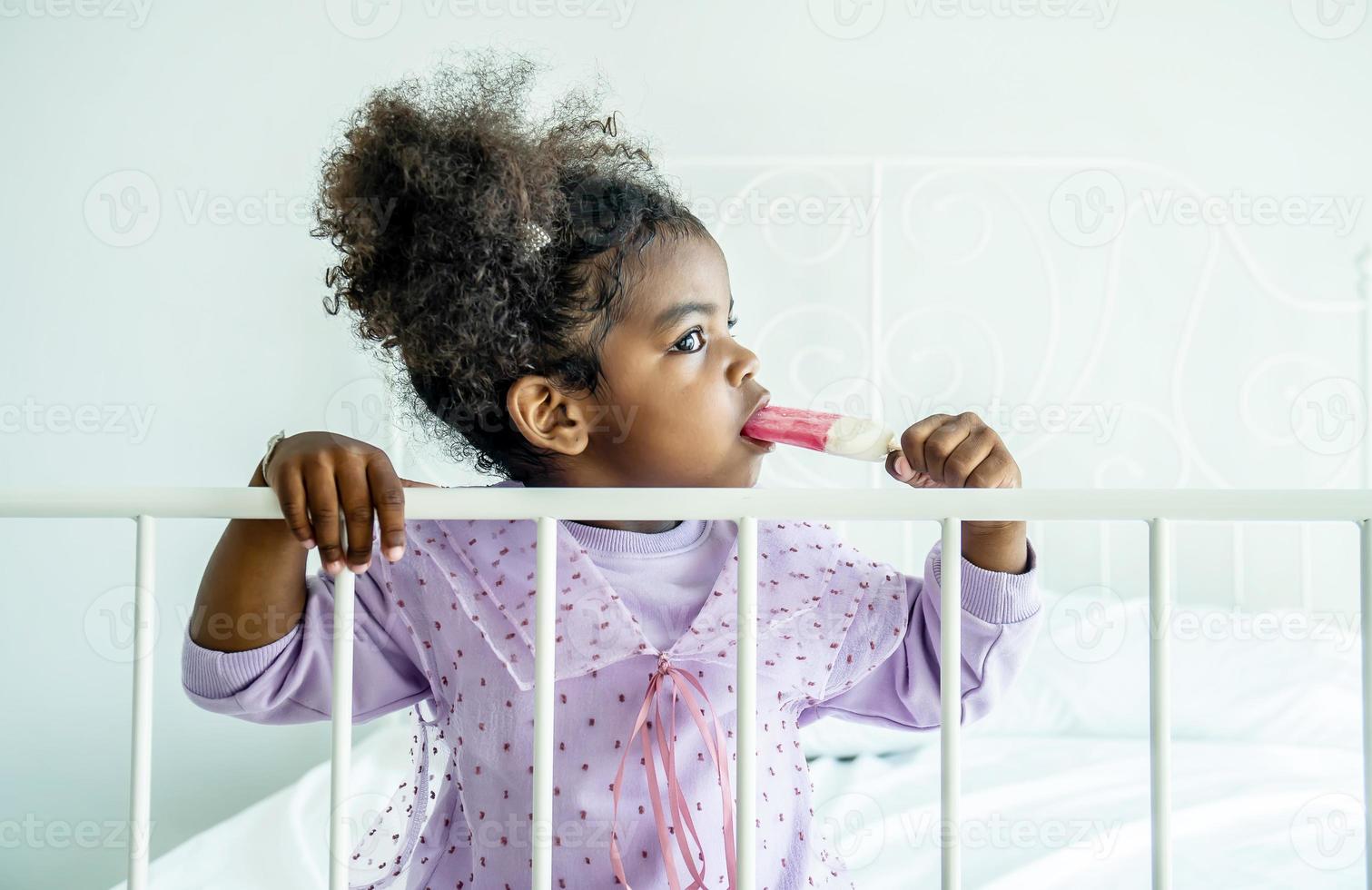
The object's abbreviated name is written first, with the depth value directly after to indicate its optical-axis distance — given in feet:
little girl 2.23
